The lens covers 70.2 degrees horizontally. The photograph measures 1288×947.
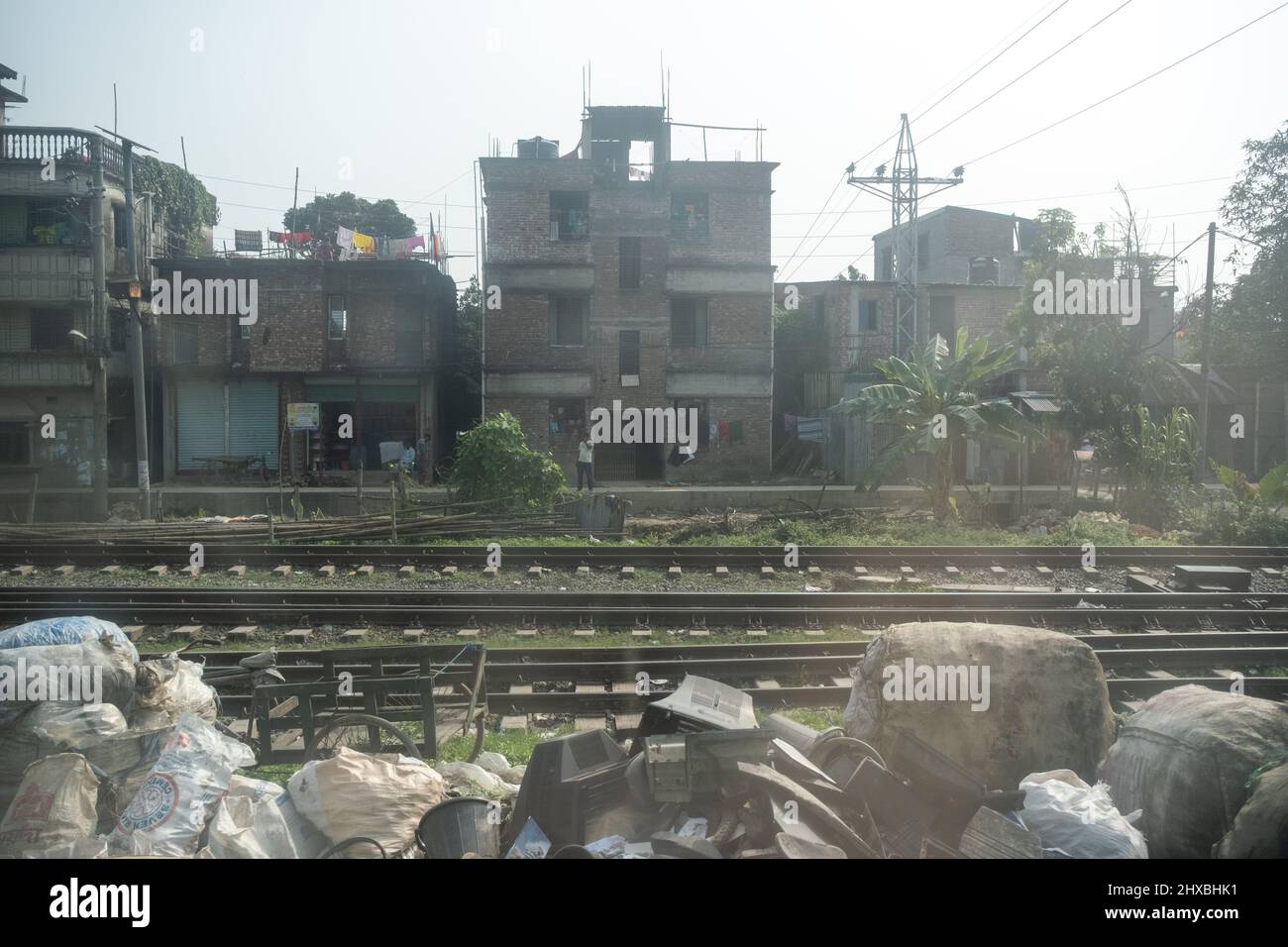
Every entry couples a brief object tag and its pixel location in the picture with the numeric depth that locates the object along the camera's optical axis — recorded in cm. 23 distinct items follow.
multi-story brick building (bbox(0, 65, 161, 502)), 2688
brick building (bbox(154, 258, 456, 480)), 2936
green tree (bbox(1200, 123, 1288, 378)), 2447
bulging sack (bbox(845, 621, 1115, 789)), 542
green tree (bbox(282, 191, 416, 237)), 4003
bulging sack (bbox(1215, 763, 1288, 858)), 374
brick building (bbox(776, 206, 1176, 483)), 2969
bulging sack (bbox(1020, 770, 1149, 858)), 424
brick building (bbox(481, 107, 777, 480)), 3002
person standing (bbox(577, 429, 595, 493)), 2355
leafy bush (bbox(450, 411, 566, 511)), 1812
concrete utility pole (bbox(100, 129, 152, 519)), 1892
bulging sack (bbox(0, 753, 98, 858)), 418
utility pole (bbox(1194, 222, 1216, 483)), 2230
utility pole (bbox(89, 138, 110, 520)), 1920
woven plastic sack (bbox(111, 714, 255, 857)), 431
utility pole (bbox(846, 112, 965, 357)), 2931
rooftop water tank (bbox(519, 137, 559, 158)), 3077
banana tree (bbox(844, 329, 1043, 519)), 1839
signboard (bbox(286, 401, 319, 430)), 2811
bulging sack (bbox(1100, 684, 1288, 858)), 436
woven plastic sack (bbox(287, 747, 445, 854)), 445
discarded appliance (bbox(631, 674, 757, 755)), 523
